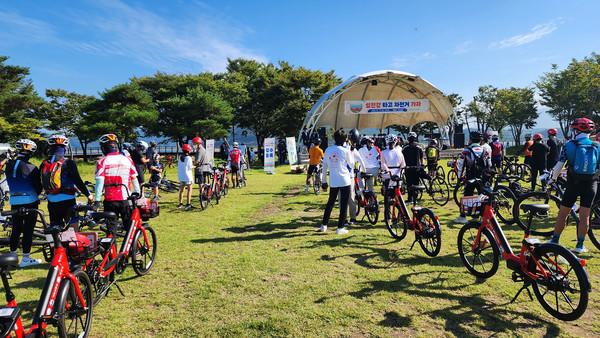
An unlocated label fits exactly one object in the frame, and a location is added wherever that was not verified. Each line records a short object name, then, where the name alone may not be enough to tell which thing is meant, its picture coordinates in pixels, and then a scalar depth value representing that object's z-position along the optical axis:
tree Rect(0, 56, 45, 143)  26.52
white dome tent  26.95
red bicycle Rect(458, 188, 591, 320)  2.78
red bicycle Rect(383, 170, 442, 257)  4.57
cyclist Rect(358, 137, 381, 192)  7.41
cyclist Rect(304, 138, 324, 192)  10.09
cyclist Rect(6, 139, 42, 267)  4.33
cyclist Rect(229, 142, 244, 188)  11.62
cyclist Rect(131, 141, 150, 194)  8.58
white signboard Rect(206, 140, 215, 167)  16.82
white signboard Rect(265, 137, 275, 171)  18.22
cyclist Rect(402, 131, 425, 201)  7.06
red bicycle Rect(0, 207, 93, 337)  1.90
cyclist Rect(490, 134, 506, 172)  10.41
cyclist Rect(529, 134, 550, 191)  8.49
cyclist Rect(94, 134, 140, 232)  4.10
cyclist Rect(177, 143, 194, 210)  8.27
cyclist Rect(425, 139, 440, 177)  10.45
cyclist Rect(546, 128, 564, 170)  9.12
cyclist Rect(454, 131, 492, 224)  6.18
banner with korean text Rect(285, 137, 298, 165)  21.19
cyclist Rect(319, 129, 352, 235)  5.76
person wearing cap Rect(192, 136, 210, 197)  8.95
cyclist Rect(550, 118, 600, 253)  4.16
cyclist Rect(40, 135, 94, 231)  4.11
